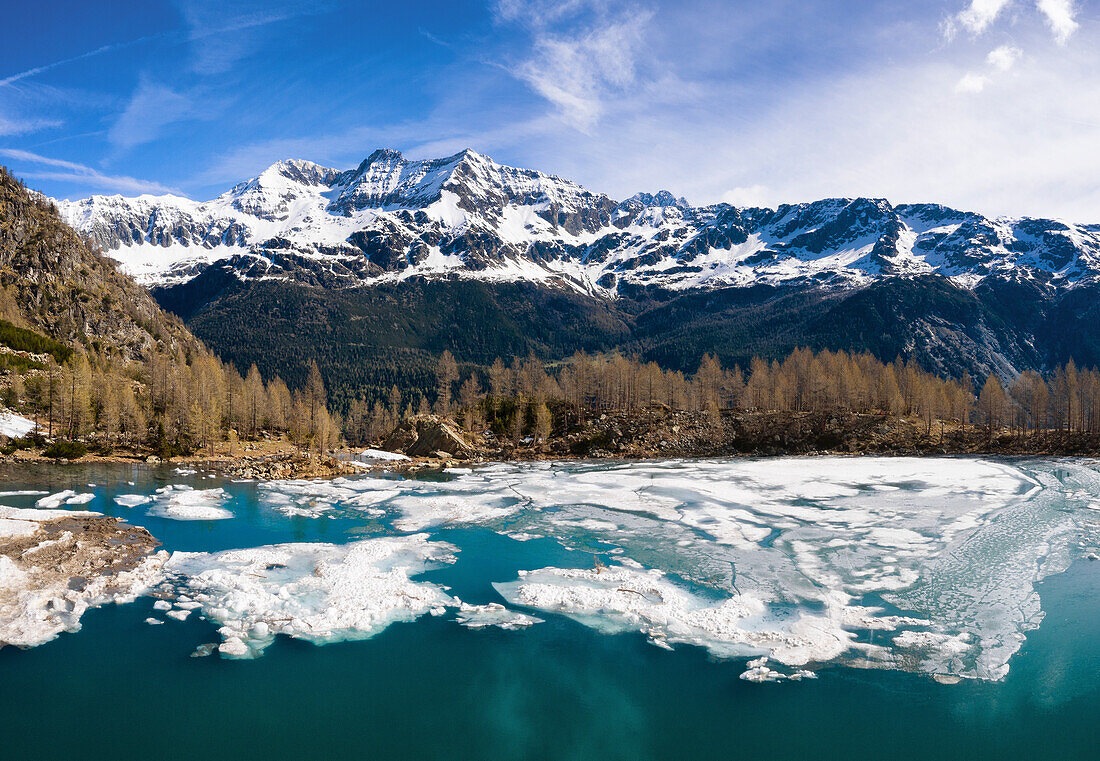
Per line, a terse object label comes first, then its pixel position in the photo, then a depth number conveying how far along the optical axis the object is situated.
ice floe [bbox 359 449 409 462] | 79.56
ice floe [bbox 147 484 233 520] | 39.59
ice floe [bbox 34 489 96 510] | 39.19
